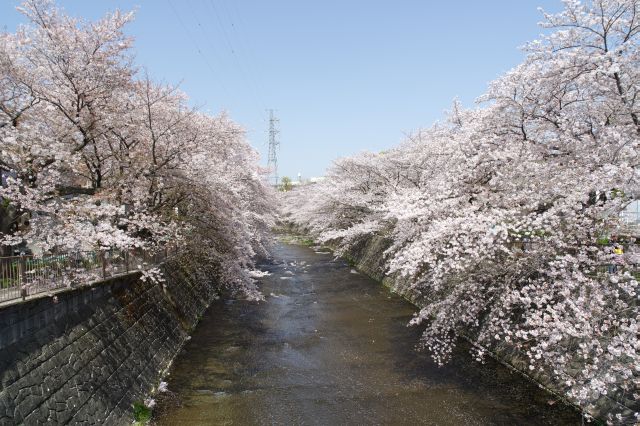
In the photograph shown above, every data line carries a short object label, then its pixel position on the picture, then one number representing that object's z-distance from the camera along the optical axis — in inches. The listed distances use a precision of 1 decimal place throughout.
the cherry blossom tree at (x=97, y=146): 370.0
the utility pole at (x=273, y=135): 2718.0
